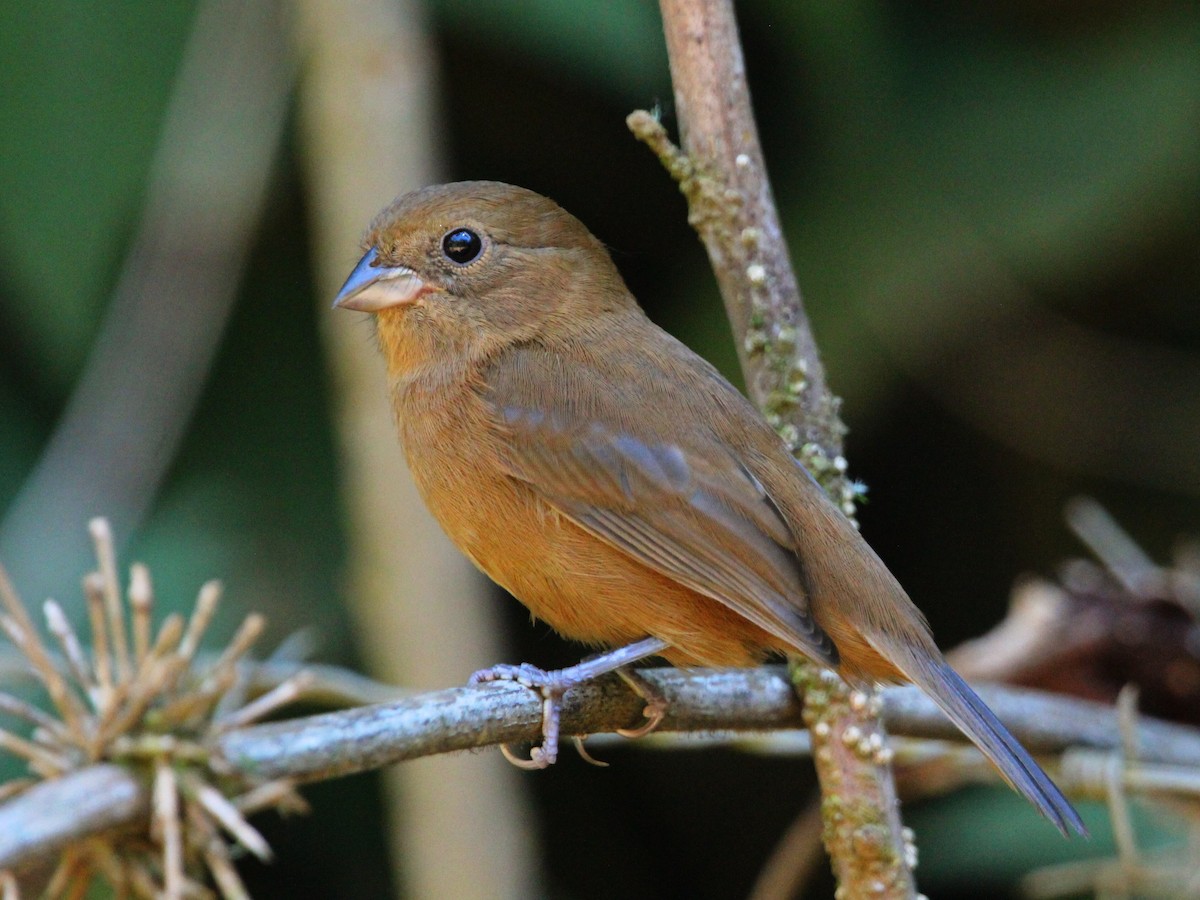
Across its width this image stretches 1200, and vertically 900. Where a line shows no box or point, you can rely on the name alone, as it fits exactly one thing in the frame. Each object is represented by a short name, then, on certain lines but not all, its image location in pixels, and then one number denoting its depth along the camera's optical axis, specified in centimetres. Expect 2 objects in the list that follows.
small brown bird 271
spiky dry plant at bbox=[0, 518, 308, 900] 265
